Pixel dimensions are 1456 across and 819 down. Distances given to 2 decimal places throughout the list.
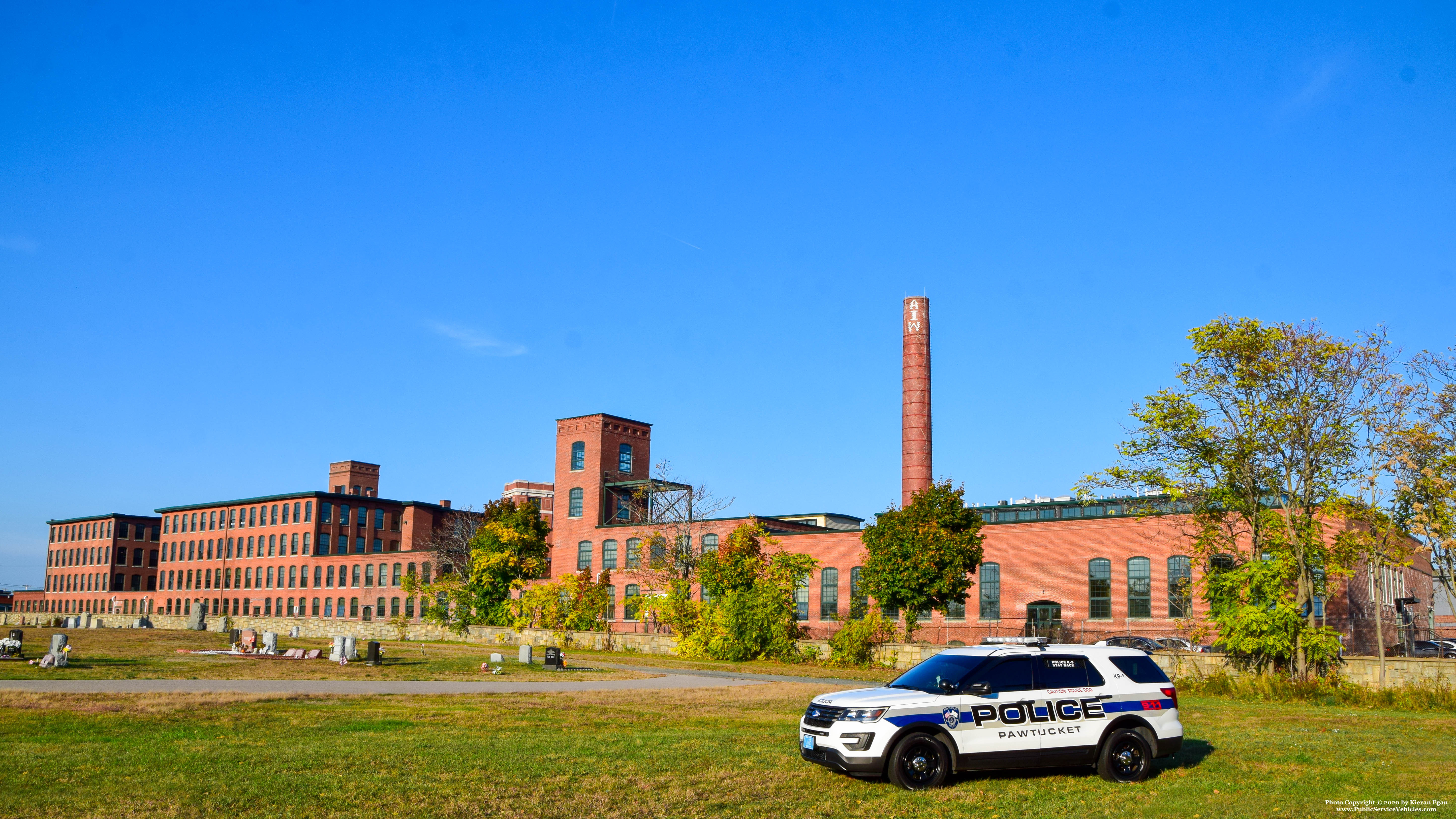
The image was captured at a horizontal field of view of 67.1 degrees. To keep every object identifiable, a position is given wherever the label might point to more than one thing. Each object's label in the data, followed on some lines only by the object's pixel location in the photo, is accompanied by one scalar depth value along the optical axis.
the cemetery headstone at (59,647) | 31.77
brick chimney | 60.94
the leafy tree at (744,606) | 43.22
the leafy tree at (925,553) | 43.06
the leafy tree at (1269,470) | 29.11
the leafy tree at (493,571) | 62.53
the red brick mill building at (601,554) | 51.91
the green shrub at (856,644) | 39.06
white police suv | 12.30
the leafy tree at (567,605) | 55.91
